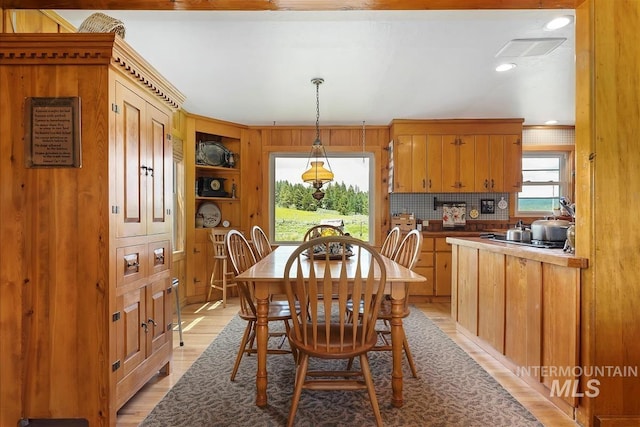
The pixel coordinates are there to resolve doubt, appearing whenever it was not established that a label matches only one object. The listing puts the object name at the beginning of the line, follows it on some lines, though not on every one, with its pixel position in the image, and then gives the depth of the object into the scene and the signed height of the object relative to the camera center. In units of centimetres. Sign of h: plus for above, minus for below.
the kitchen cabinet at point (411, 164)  449 +64
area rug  177 -112
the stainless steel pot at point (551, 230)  229 -13
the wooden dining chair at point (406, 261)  211 -37
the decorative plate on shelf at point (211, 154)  442 +77
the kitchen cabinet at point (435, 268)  437 -75
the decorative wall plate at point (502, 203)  480 +12
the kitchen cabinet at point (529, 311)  180 -66
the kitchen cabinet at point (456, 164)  451 +65
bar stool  405 -72
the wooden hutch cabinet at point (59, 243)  160 -16
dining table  180 -56
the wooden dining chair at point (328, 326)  164 -59
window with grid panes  495 +46
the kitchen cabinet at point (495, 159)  452 +72
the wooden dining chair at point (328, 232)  304 -20
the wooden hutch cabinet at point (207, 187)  425 +32
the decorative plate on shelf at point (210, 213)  459 -4
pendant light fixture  302 +34
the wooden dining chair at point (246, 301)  214 -60
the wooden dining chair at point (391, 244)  288 -30
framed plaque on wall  160 +38
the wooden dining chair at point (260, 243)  298 -31
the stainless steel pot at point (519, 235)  267 -19
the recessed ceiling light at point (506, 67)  289 +129
